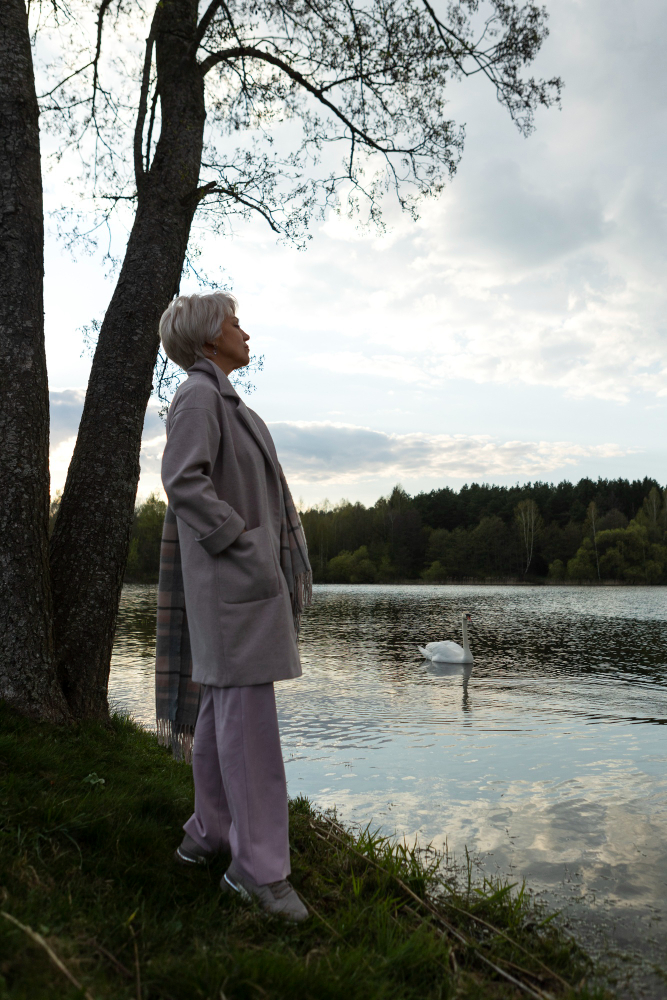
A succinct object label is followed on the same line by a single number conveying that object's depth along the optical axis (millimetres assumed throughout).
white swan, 14031
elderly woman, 2242
